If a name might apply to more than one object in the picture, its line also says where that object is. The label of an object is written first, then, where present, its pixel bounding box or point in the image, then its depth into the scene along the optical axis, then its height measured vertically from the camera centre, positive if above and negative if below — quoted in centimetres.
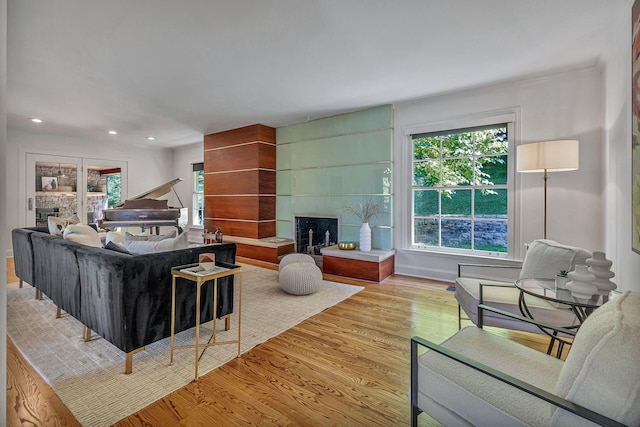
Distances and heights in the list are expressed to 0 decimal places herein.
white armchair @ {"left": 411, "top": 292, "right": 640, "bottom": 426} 79 -63
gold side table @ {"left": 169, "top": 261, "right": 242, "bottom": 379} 188 -42
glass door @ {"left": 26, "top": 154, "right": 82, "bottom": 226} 609 +49
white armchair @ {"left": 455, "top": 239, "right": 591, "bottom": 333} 192 -63
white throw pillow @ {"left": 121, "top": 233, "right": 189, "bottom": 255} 229 -28
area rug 168 -105
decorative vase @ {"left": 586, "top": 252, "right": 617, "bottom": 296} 161 -36
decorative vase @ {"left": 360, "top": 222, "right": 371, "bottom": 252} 446 -45
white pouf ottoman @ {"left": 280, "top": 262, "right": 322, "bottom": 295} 348 -82
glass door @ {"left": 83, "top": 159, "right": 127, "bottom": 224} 686 +61
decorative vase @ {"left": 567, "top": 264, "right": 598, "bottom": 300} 160 -41
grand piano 515 -6
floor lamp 279 +51
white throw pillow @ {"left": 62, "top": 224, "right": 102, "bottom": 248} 259 -22
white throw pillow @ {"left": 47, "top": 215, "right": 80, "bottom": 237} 306 -17
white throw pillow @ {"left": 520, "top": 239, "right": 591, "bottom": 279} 209 -37
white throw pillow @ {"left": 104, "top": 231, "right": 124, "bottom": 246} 299 -28
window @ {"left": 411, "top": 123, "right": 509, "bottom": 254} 383 +27
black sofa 188 -58
